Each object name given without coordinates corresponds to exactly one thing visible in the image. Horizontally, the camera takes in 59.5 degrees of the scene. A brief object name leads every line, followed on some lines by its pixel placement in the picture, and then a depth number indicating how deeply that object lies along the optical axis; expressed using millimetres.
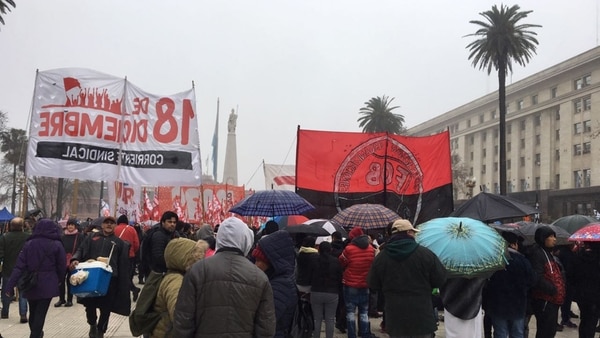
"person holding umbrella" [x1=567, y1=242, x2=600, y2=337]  7145
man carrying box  6582
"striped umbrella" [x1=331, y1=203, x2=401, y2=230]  9086
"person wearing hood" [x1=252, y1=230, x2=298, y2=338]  4457
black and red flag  11828
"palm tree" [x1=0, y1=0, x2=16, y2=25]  25839
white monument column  52094
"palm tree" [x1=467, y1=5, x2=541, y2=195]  35906
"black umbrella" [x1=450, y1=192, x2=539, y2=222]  7578
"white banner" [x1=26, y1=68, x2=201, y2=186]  9008
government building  53281
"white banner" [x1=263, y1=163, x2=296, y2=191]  17812
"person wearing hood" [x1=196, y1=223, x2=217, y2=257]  8211
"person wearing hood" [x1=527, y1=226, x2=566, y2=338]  6520
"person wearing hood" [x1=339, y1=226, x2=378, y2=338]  7684
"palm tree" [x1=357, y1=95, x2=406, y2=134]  53031
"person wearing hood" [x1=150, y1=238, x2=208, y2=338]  3818
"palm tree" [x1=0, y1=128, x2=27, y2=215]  48500
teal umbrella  5215
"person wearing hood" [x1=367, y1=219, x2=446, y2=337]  4848
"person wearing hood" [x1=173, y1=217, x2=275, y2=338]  3311
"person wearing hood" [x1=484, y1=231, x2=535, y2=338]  6051
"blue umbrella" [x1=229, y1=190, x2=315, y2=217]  9133
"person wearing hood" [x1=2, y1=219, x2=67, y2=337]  6312
